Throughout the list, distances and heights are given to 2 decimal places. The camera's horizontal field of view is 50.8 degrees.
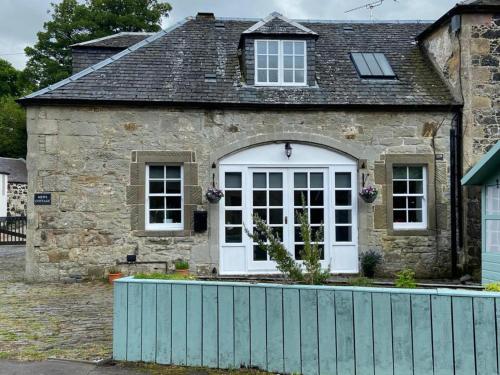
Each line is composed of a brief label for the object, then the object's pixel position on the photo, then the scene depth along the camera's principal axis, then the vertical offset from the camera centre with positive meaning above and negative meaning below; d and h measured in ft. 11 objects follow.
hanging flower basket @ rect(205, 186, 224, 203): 37.01 +1.86
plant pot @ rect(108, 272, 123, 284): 36.09 -3.72
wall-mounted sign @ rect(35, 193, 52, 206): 36.76 +1.59
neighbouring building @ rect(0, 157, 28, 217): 111.75 +7.42
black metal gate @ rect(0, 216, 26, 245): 71.36 -1.36
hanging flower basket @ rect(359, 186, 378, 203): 37.65 +1.93
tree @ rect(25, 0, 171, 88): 119.75 +45.03
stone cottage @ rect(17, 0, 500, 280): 37.24 +4.67
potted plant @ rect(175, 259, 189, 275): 36.47 -3.18
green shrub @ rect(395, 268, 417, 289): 17.28 -2.01
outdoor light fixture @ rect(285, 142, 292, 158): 38.52 +5.19
